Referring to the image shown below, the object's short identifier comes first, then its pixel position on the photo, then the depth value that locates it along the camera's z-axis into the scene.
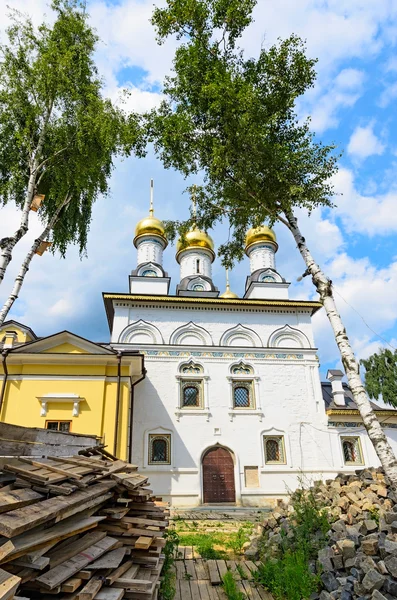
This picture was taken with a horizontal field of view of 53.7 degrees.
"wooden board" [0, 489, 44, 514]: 2.31
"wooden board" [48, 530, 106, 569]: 2.79
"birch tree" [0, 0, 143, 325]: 9.36
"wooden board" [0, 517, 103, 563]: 2.05
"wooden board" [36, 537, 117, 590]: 2.47
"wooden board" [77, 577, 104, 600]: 2.61
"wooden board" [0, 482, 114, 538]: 2.08
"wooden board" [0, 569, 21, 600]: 1.81
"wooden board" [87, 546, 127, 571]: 3.00
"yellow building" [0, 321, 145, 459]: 11.84
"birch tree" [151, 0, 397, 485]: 9.04
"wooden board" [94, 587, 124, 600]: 2.80
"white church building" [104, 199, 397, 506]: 13.84
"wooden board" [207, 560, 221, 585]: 5.16
